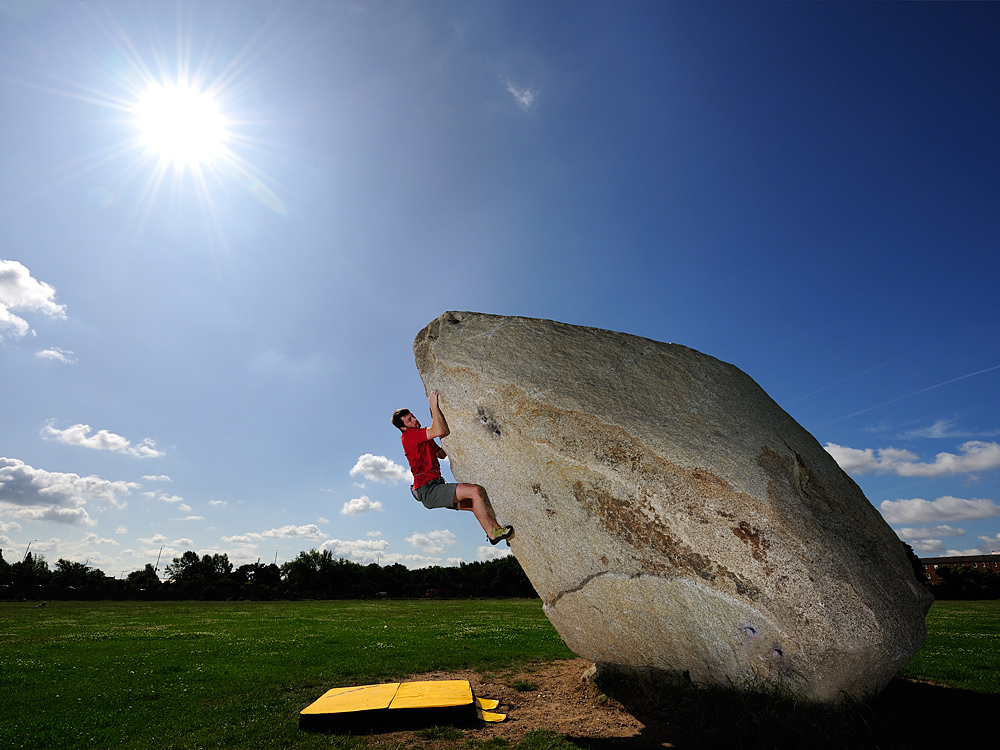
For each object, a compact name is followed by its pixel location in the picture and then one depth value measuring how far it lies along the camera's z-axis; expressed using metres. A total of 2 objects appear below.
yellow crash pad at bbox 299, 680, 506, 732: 6.98
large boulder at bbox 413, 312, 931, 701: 6.17
